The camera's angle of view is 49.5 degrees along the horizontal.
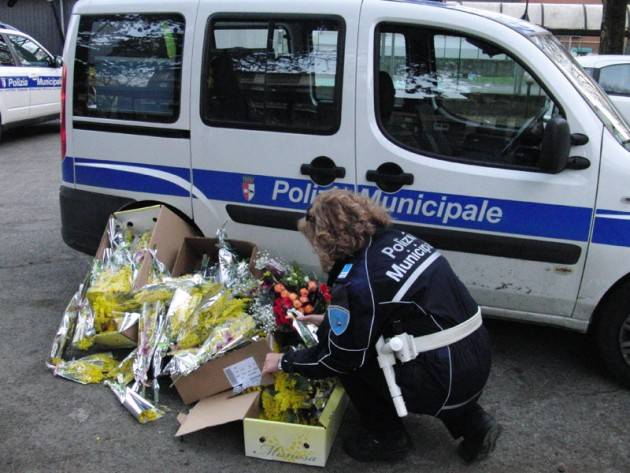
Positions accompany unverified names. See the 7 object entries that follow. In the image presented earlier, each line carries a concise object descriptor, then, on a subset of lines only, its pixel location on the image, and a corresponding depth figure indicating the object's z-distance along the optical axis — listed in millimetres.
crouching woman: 2611
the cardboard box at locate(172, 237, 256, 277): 3820
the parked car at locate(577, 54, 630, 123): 8305
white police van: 3336
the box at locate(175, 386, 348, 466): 2875
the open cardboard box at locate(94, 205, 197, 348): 3484
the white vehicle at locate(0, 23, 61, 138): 10391
